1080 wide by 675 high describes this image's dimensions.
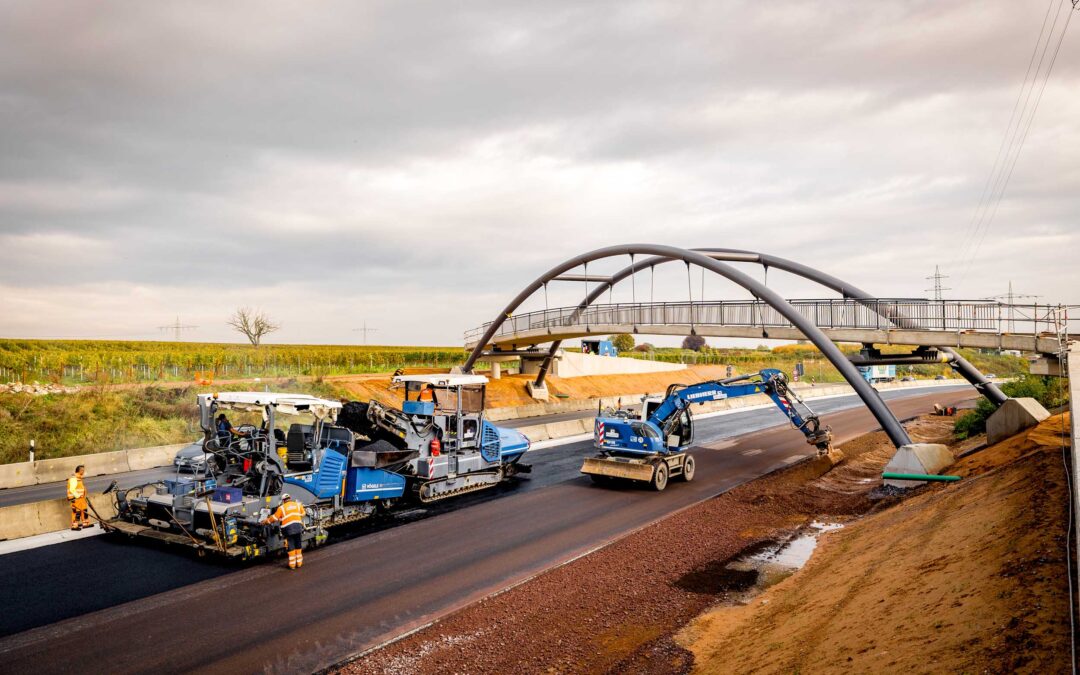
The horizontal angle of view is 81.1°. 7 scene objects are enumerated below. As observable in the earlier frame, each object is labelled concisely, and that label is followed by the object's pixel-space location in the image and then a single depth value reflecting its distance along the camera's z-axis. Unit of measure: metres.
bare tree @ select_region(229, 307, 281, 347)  57.22
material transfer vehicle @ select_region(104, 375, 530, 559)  11.64
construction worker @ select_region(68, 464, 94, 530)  12.97
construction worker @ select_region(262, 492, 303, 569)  10.96
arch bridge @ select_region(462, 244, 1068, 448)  20.19
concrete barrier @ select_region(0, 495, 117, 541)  12.59
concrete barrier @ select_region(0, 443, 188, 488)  18.75
